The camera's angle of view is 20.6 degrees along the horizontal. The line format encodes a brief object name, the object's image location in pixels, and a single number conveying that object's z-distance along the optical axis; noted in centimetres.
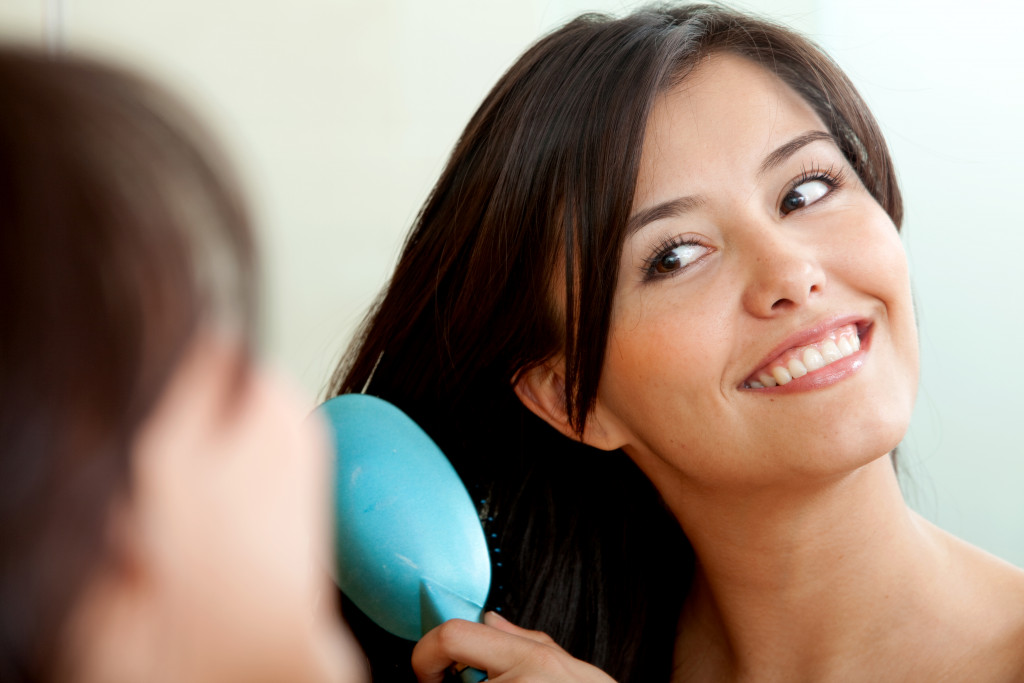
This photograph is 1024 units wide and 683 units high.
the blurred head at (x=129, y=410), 81
